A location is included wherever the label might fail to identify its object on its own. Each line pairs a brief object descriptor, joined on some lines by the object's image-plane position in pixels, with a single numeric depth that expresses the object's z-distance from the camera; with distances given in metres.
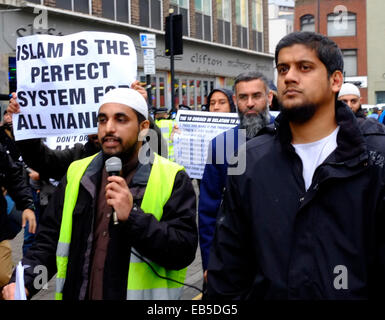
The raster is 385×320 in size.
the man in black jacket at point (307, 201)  2.24
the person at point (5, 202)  4.30
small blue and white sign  11.40
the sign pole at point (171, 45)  13.70
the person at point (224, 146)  4.18
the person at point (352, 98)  6.78
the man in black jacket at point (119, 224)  2.93
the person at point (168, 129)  9.19
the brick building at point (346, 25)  51.38
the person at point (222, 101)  6.02
